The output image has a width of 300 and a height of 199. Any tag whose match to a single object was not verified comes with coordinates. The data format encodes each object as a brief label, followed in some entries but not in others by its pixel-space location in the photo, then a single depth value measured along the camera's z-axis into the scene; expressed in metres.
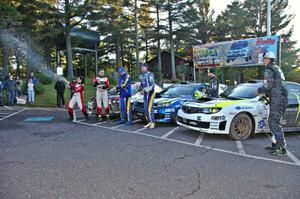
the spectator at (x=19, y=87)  16.98
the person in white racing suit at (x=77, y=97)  10.48
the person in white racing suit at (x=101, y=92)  9.73
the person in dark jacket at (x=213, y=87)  8.97
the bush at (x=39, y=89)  18.17
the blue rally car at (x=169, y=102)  8.73
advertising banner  17.33
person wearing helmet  5.33
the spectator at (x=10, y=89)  15.39
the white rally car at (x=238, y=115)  6.61
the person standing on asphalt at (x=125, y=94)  9.09
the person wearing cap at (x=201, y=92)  9.22
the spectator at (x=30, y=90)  15.92
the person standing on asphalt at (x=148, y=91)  8.36
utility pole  15.96
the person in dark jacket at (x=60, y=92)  15.71
